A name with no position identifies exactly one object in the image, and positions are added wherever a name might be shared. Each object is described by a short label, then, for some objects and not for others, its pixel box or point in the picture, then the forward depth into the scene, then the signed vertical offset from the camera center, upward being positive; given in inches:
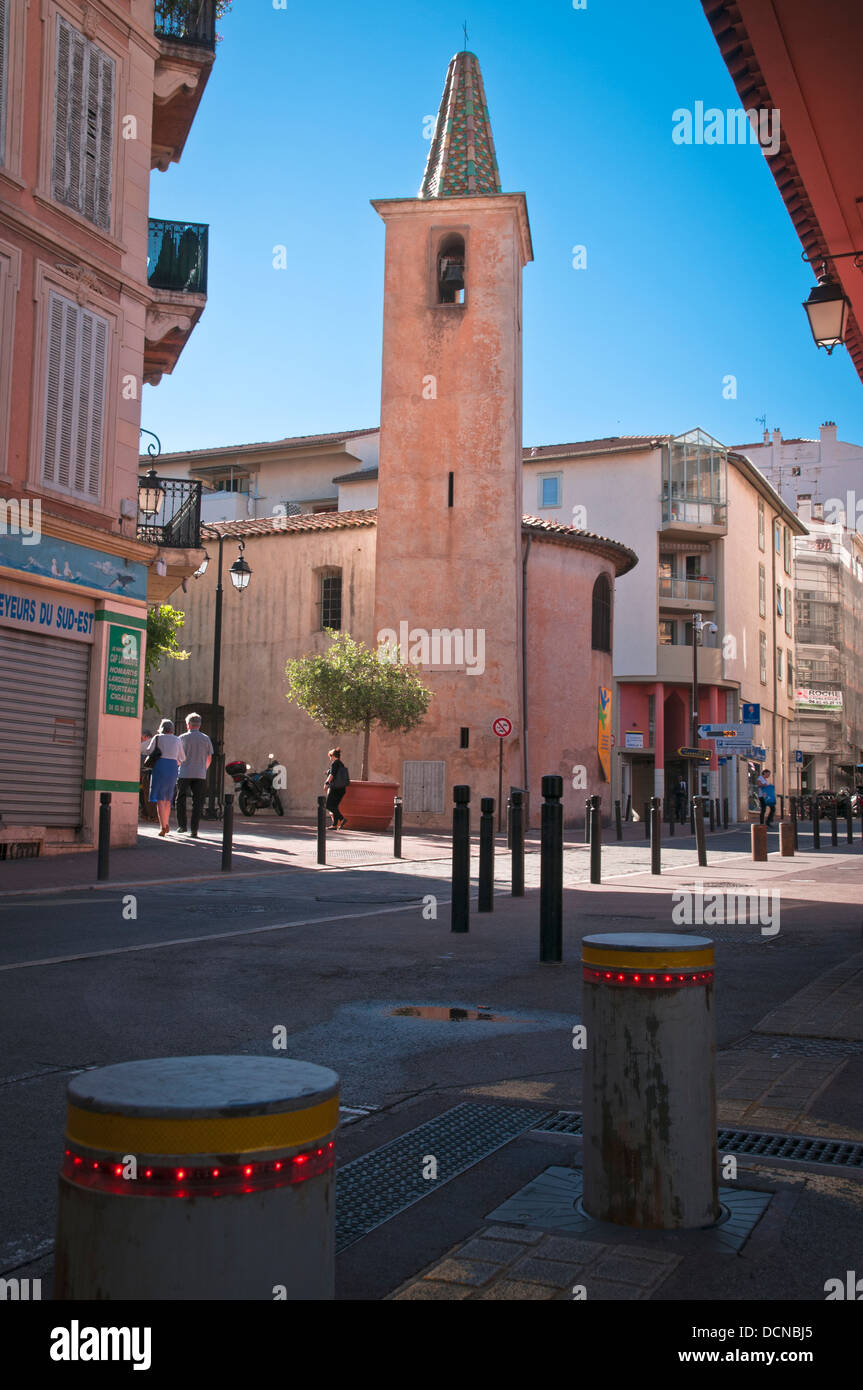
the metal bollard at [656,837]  641.0 -25.6
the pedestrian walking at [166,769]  772.6 +5.6
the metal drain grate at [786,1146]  158.1 -46.7
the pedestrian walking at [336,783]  1027.9 -1.3
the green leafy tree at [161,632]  1199.6 +141.9
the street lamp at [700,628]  1941.6 +258.2
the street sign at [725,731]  1433.3 +66.6
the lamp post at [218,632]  1093.8 +135.4
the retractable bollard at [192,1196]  68.9 -23.5
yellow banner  1603.1 +70.2
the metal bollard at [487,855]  427.2 -24.7
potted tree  1267.2 +92.6
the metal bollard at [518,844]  432.5 -21.6
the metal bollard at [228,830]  577.9 -23.9
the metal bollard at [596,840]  582.6 -26.0
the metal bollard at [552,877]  322.0 -23.9
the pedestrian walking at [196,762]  783.1 +10.8
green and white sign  720.3 +61.8
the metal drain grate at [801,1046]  220.4 -46.2
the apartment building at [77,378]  638.5 +217.7
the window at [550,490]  2175.2 +516.2
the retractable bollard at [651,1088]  131.0 -32.3
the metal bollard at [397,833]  742.5 -30.5
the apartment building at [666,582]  2070.6 +353.0
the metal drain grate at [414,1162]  136.3 -47.0
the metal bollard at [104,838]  527.5 -25.7
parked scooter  1357.0 -12.4
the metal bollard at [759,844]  779.4 -34.4
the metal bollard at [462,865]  391.9 -26.0
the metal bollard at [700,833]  689.6 -25.2
